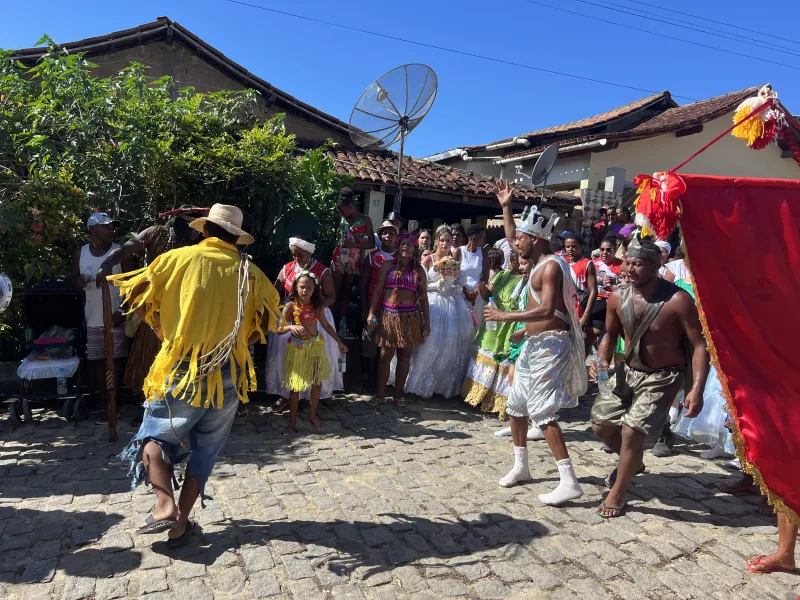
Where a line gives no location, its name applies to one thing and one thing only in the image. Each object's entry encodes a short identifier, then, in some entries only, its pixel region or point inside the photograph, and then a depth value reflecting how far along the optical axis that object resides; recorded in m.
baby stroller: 5.41
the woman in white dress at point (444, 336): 6.86
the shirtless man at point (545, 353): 4.26
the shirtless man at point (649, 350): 3.85
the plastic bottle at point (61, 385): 5.54
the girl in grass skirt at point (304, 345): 5.54
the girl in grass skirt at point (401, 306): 6.45
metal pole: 7.92
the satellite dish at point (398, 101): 7.73
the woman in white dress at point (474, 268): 7.17
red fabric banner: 2.99
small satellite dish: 8.75
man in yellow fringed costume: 3.15
